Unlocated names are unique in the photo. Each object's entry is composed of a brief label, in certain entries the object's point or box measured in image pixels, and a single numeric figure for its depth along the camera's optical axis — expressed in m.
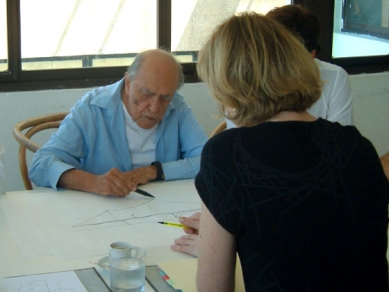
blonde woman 1.34
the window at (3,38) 3.33
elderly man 2.63
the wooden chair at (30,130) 2.82
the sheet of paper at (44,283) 1.58
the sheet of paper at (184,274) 1.60
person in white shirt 2.62
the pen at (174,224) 2.03
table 1.79
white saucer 1.71
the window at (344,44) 4.30
